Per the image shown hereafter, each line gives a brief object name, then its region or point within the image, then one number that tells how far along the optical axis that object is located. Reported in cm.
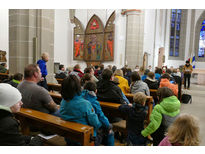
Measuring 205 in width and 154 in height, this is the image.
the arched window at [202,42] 1898
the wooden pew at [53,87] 539
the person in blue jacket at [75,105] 202
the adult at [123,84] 437
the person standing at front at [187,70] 1001
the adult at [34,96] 243
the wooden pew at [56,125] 178
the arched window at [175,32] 1945
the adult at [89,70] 467
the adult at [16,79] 384
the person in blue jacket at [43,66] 512
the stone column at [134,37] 1088
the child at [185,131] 146
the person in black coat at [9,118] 140
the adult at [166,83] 468
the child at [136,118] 270
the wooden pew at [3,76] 747
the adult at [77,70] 520
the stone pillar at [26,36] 630
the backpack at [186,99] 670
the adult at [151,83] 505
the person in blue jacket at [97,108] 238
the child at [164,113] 260
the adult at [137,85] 397
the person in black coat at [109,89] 316
